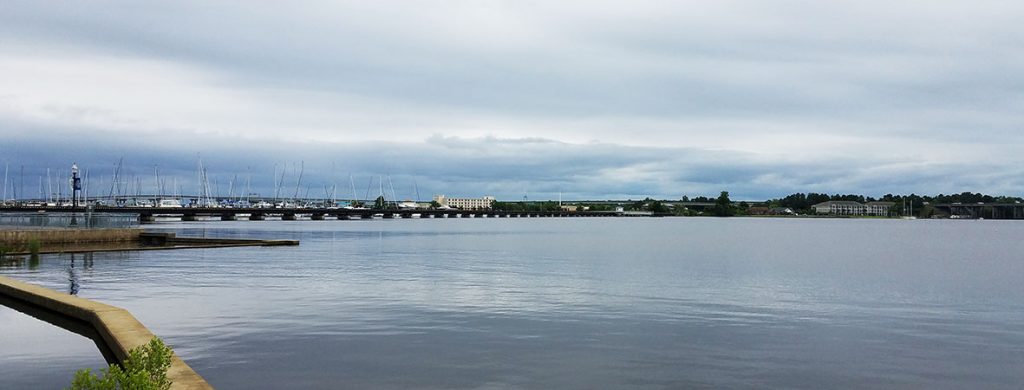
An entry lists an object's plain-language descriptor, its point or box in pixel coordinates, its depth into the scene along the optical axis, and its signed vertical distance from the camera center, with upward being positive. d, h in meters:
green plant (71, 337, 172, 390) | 8.75 -1.88
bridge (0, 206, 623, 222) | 187.25 +0.45
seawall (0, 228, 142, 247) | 53.46 -1.69
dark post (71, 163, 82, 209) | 82.00 +2.99
